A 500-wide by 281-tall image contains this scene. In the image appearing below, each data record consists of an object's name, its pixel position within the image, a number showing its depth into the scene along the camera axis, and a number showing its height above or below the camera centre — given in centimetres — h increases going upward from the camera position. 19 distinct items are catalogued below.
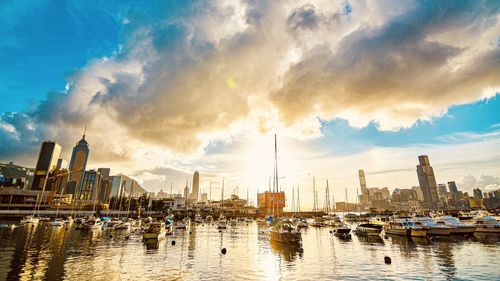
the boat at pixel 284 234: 4484 -429
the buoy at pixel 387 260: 3075 -589
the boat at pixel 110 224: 8669 -499
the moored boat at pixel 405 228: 5616 -416
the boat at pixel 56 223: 9125 -492
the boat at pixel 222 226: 9106 -573
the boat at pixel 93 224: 8070 -486
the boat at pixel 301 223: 10174 -530
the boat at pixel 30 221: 10421 -475
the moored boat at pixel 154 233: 5100 -466
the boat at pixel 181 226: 8926 -565
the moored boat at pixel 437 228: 5831 -396
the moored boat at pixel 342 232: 6488 -562
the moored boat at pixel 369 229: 6245 -474
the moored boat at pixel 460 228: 6047 -408
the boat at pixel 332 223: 11203 -579
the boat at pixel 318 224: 10632 -574
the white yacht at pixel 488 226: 5888 -348
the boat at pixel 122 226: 8416 -541
